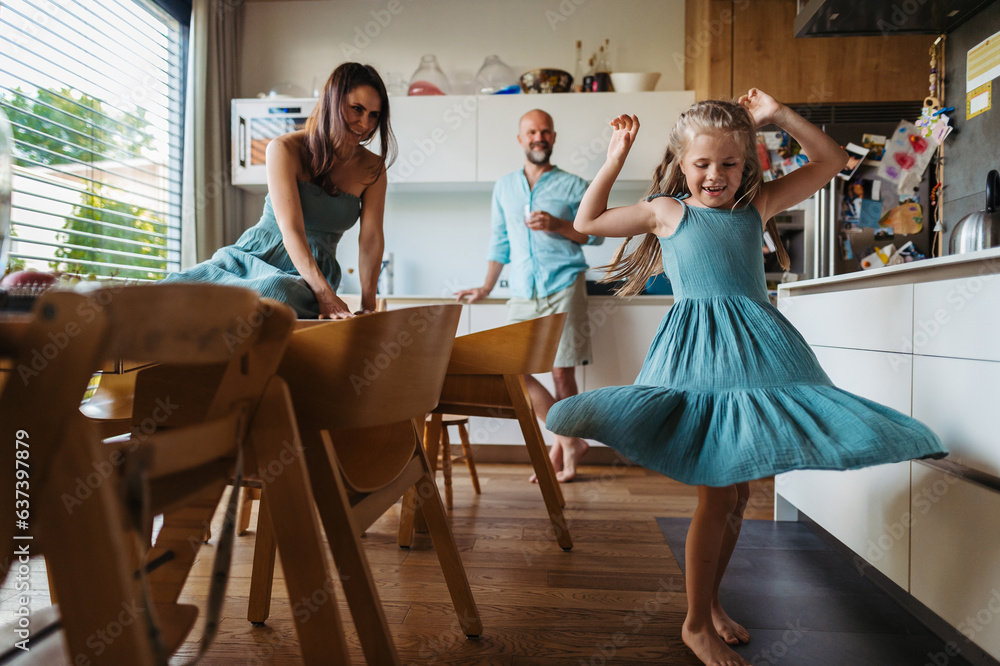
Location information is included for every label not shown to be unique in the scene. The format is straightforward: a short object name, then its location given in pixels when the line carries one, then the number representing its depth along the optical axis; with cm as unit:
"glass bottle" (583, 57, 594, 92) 345
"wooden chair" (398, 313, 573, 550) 195
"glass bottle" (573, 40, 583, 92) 367
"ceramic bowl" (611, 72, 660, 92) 341
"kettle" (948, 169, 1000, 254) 170
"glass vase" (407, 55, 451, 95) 356
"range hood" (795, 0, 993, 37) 218
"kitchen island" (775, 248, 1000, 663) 117
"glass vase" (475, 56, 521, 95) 360
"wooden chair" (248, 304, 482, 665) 91
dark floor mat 133
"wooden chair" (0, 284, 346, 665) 61
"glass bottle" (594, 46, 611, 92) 342
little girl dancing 111
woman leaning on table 161
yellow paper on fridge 276
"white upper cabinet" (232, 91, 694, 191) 335
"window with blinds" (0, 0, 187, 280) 232
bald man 297
